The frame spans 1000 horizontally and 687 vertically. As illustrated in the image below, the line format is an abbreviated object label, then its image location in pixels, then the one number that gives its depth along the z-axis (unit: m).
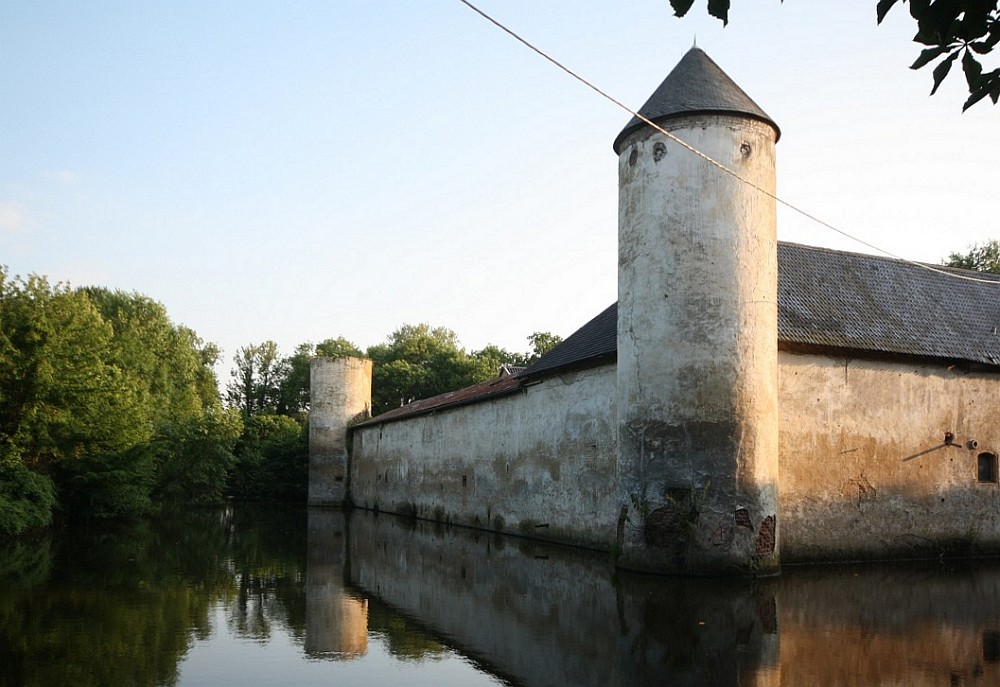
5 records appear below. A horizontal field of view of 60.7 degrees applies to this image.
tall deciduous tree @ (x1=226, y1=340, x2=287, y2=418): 76.06
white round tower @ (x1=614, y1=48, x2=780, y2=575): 14.23
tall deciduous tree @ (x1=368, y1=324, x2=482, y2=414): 62.12
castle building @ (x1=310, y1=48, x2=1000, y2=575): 14.48
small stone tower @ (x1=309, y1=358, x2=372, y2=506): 43.09
